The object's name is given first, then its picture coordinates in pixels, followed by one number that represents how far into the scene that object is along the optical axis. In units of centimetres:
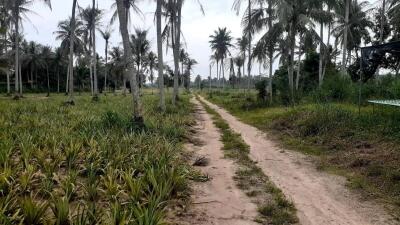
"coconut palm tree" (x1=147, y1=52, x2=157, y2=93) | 5899
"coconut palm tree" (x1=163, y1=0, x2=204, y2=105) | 1894
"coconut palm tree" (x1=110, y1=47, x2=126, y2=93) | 5882
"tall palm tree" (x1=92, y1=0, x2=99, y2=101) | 3064
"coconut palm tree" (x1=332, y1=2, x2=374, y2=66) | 2878
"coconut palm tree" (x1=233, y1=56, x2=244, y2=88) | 6720
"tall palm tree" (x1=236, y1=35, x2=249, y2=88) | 3683
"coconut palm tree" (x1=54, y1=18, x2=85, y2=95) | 4334
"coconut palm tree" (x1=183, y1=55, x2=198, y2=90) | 8874
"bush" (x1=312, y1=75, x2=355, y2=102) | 1708
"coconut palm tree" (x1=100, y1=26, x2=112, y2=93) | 4641
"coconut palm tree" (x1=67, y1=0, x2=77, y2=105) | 2395
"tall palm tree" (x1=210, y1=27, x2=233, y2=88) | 5572
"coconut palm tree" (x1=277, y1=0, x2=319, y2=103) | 1872
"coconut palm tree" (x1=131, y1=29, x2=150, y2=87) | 4591
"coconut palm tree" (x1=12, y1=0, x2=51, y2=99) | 3081
